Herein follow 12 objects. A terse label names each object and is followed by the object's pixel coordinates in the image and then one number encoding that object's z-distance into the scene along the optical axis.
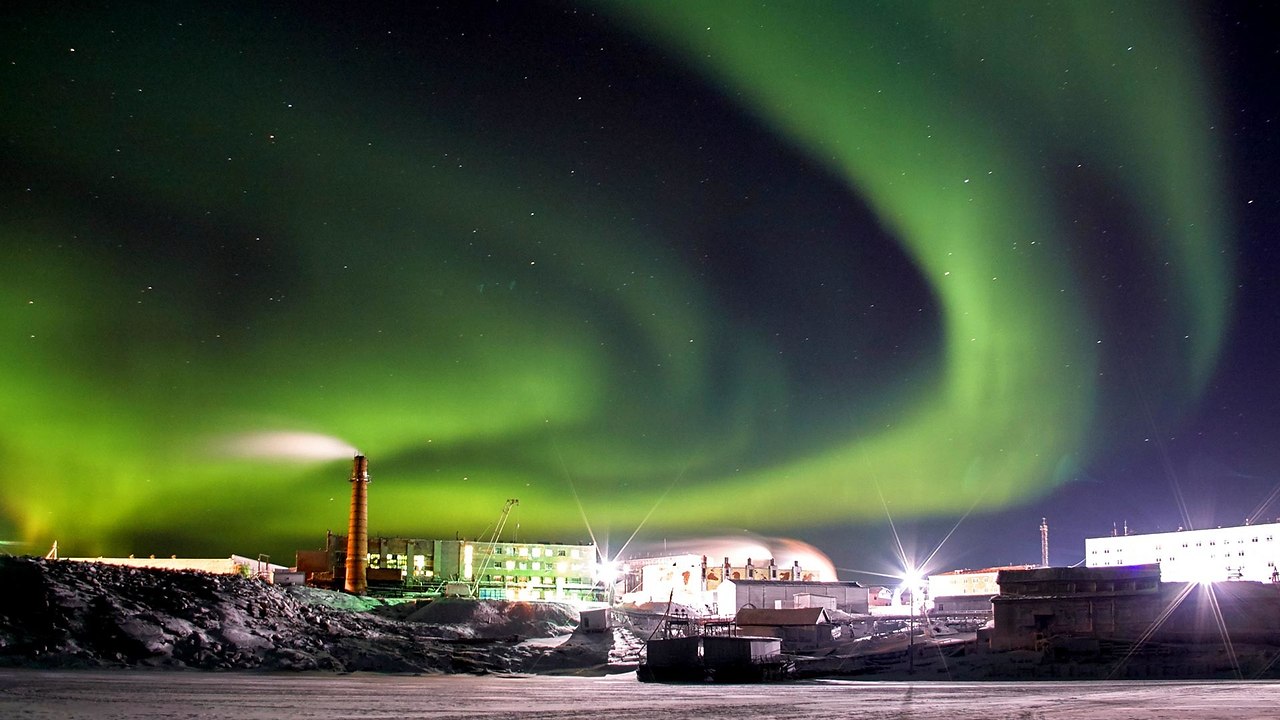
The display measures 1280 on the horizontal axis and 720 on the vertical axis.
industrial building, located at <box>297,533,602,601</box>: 155.62
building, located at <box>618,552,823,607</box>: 165.88
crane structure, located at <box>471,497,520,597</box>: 175.23
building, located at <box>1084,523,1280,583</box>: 151.50
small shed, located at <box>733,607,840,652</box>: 98.93
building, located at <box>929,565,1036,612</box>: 139.88
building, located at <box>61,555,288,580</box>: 141.12
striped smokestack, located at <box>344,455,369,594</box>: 127.69
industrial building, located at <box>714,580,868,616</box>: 131.59
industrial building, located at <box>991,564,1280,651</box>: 76.25
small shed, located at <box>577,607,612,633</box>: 99.56
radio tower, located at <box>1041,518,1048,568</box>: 159.18
